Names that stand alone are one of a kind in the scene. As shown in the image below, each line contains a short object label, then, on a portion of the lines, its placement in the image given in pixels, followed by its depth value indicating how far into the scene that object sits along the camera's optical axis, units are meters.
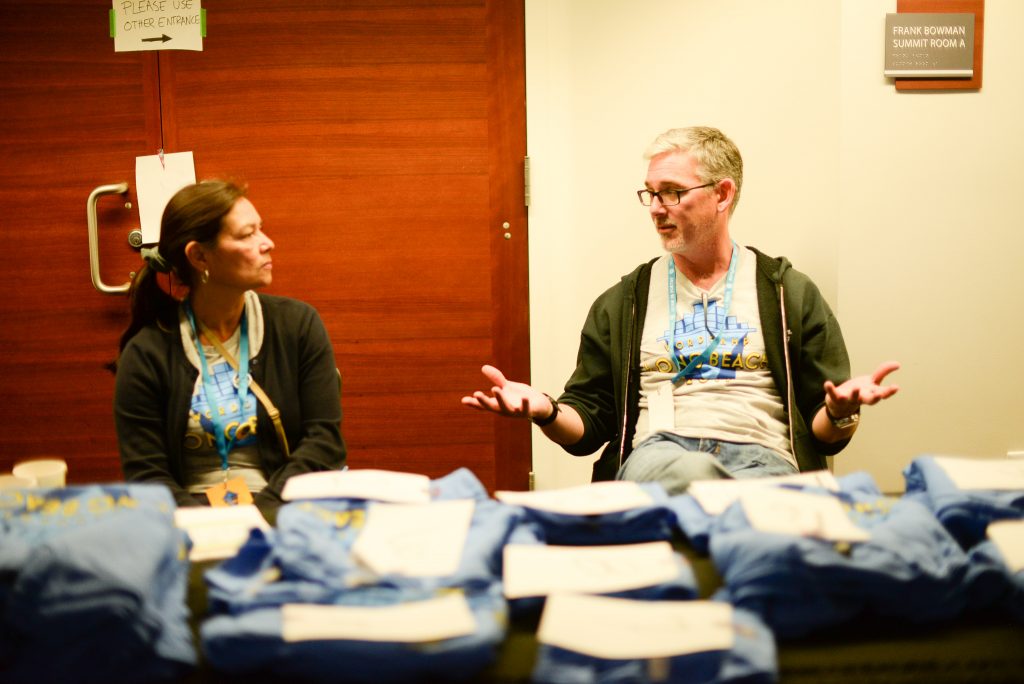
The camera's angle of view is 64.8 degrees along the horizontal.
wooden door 2.69
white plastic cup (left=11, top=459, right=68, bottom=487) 1.47
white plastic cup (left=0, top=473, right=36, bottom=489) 1.16
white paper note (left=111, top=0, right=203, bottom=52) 2.64
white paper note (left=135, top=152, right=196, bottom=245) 2.70
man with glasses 1.78
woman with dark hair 1.62
